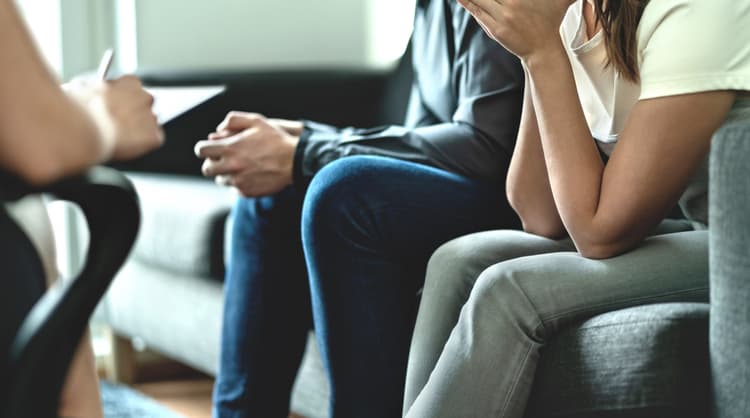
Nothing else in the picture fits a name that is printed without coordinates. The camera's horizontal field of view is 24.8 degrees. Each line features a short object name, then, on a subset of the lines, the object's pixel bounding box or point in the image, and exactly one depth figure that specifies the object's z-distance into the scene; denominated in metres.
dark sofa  1.87
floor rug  3.24
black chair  1.65
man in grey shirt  2.35
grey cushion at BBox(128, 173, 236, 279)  3.04
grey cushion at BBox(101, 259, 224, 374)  3.10
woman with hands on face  2.04
